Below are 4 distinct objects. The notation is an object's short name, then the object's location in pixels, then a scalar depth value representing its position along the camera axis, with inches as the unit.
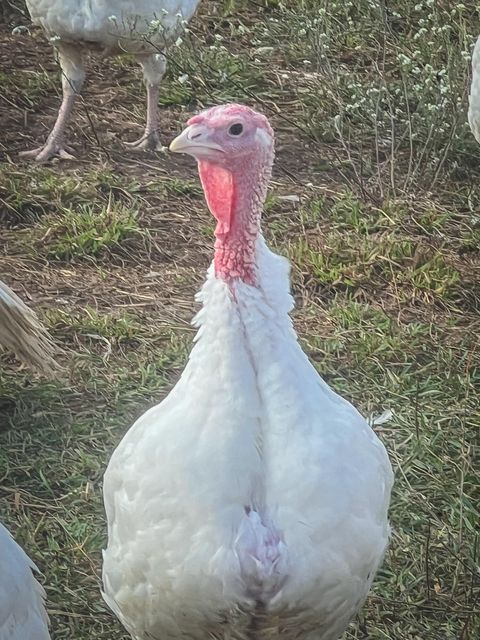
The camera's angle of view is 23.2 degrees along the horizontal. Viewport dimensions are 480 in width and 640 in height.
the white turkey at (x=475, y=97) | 189.5
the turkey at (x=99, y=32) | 215.9
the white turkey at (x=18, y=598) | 94.4
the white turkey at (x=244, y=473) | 97.0
